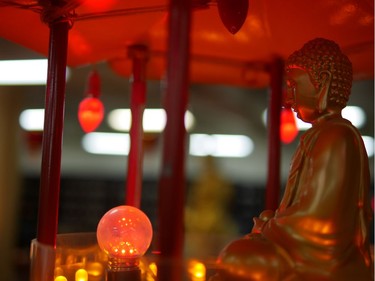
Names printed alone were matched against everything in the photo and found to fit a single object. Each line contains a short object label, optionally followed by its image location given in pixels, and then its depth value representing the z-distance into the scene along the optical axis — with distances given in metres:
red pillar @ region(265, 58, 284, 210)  0.88
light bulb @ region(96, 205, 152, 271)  0.64
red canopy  0.70
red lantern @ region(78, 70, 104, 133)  0.90
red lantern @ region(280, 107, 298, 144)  0.97
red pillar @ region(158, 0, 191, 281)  0.49
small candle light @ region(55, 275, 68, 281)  0.66
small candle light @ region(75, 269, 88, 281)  0.68
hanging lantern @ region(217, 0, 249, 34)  0.63
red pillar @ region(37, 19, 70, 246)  0.67
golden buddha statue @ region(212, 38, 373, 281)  0.54
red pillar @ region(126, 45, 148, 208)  0.87
